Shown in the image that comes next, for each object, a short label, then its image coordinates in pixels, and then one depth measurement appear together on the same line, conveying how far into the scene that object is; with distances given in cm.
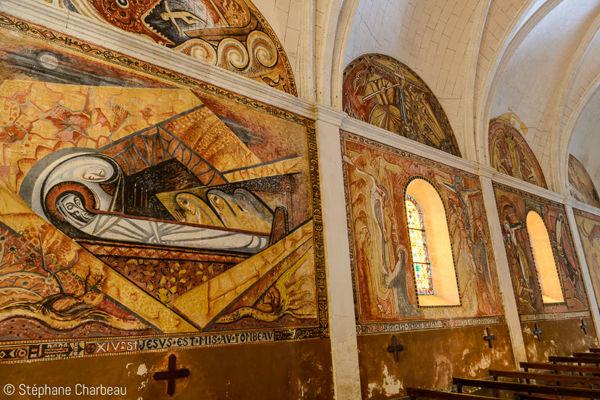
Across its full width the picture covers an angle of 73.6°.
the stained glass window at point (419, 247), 741
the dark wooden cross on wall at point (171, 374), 385
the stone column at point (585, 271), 1046
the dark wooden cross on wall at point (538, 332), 856
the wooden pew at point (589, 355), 816
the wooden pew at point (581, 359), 768
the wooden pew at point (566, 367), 686
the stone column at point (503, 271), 802
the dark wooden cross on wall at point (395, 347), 583
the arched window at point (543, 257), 1010
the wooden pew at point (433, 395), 468
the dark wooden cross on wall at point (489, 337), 744
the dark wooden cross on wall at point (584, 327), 994
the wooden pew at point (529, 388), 475
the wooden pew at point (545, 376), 582
